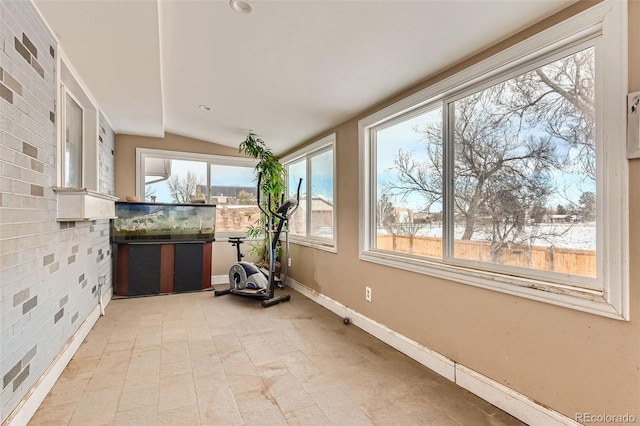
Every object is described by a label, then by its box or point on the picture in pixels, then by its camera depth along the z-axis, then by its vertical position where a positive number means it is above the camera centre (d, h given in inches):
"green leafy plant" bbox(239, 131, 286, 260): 175.6 +22.2
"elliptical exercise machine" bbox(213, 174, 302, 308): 151.8 -32.6
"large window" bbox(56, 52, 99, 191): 86.8 +29.2
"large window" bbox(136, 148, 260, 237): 186.4 +19.4
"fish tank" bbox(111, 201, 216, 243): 162.2 -4.8
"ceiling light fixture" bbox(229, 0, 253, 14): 71.0 +48.0
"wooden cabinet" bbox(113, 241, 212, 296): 162.7 -29.2
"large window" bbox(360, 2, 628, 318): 55.4 +9.7
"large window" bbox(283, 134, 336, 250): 152.6 +11.1
